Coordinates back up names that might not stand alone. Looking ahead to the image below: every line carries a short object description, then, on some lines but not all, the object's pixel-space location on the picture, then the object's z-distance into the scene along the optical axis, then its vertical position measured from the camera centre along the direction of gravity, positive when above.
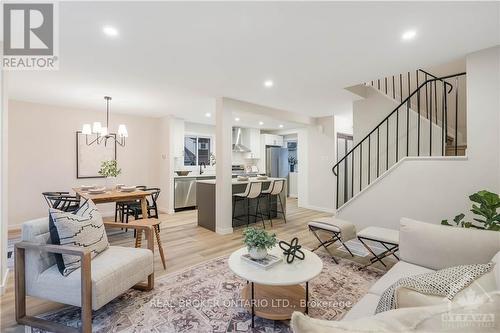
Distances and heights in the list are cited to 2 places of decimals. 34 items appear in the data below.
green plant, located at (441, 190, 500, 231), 2.27 -0.39
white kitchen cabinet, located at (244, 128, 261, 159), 8.45 +0.83
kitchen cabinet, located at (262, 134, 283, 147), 8.76 +0.97
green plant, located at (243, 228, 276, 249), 2.09 -0.64
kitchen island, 4.68 -0.82
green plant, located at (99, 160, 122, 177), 4.36 -0.06
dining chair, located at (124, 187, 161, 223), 4.53 -0.81
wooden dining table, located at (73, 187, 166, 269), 3.08 -0.48
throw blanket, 3.15 -0.81
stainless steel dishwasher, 6.34 -0.71
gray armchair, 1.76 -0.86
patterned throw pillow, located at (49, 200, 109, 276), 1.89 -0.56
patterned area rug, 1.96 -1.27
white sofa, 1.84 -0.67
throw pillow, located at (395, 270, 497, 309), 0.88 -0.48
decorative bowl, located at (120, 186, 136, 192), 4.30 -0.42
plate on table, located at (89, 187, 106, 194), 3.95 -0.41
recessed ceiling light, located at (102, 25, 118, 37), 2.13 +1.21
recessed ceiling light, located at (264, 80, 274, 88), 3.58 +1.25
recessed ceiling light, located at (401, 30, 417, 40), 2.25 +1.24
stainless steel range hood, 8.16 +0.81
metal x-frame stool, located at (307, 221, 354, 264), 3.17 -0.85
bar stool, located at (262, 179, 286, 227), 5.15 -0.51
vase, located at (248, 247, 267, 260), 2.11 -0.75
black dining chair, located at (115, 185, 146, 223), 4.73 -0.81
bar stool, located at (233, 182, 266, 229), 4.70 -0.57
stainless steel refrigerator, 8.89 +0.11
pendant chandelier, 4.00 +0.62
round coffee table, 1.85 -0.85
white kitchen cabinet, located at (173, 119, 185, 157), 6.44 +0.77
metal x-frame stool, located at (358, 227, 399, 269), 2.70 -0.81
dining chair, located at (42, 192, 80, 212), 3.81 -0.56
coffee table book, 2.01 -0.81
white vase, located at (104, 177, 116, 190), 4.54 -0.33
